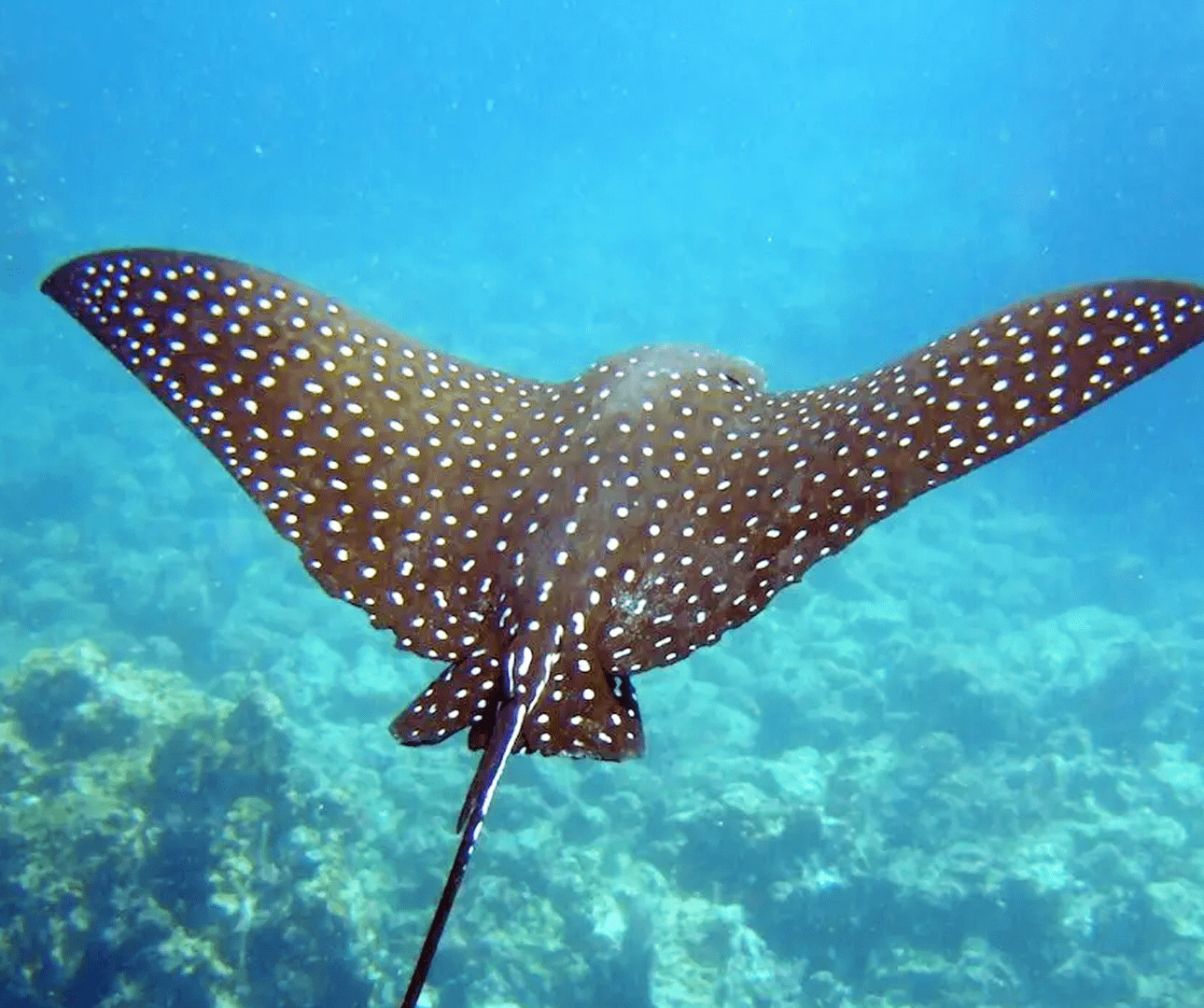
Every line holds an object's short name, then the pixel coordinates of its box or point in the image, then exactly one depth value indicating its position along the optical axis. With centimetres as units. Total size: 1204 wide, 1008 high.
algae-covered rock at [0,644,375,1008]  892
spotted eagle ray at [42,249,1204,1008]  434
